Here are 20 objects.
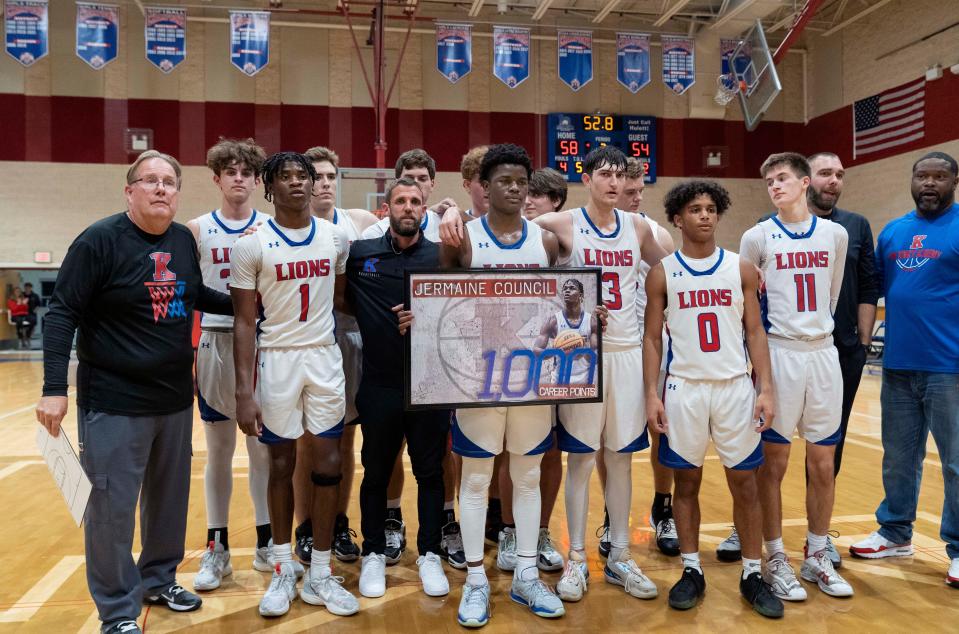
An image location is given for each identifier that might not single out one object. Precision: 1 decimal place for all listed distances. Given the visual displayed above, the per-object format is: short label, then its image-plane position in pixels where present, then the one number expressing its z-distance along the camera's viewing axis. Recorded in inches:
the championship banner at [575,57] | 539.5
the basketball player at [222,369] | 152.4
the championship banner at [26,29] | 478.0
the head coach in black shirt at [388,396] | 139.5
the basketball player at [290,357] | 134.8
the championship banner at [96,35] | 486.9
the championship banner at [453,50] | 522.0
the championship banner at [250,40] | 505.0
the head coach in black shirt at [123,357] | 116.7
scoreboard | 628.7
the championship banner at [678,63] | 547.8
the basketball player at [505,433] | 131.0
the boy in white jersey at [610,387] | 138.8
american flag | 549.0
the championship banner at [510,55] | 518.0
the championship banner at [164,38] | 498.6
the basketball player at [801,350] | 142.1
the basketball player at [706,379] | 133.5
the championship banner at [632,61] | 550.3
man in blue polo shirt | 151.7
